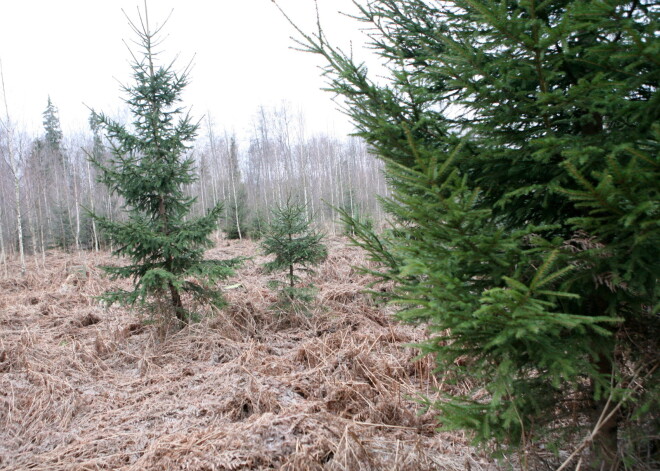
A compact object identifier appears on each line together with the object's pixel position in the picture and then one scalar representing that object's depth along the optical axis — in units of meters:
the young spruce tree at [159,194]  5.30
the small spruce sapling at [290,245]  6.00
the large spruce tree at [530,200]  1.39
